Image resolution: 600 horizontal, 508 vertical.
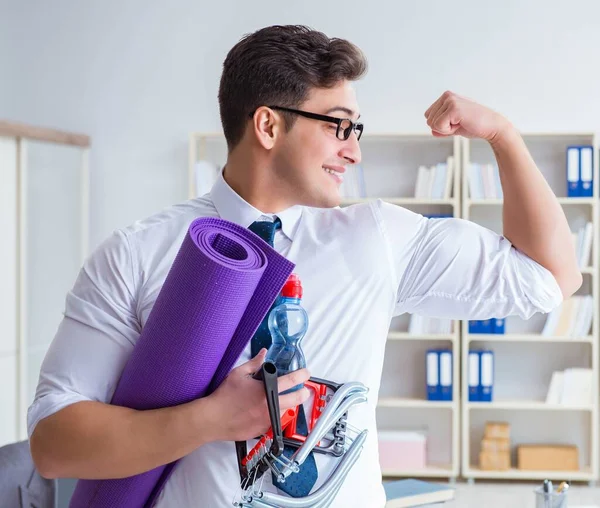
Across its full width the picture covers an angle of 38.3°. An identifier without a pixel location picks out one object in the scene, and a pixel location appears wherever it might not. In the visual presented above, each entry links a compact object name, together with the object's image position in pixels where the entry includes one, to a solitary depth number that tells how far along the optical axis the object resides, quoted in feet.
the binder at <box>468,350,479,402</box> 16.55
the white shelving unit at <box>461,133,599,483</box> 17.17
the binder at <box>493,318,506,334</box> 16.49
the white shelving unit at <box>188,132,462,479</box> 17.42
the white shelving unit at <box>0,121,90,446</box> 14.98
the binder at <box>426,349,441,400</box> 16.62
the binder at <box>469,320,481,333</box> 16.51
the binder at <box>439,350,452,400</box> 16.58
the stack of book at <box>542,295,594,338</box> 16.42
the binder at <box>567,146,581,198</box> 16.31
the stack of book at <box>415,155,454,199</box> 16.53
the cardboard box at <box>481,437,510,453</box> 16.63
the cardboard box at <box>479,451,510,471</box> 16.62
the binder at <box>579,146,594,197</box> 16.23
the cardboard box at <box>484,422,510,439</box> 16.69
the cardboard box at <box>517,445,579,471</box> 16.62
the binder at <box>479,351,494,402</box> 16.51
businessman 3.90
